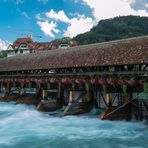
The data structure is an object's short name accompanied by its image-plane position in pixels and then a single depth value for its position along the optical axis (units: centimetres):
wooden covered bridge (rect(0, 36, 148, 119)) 1169
